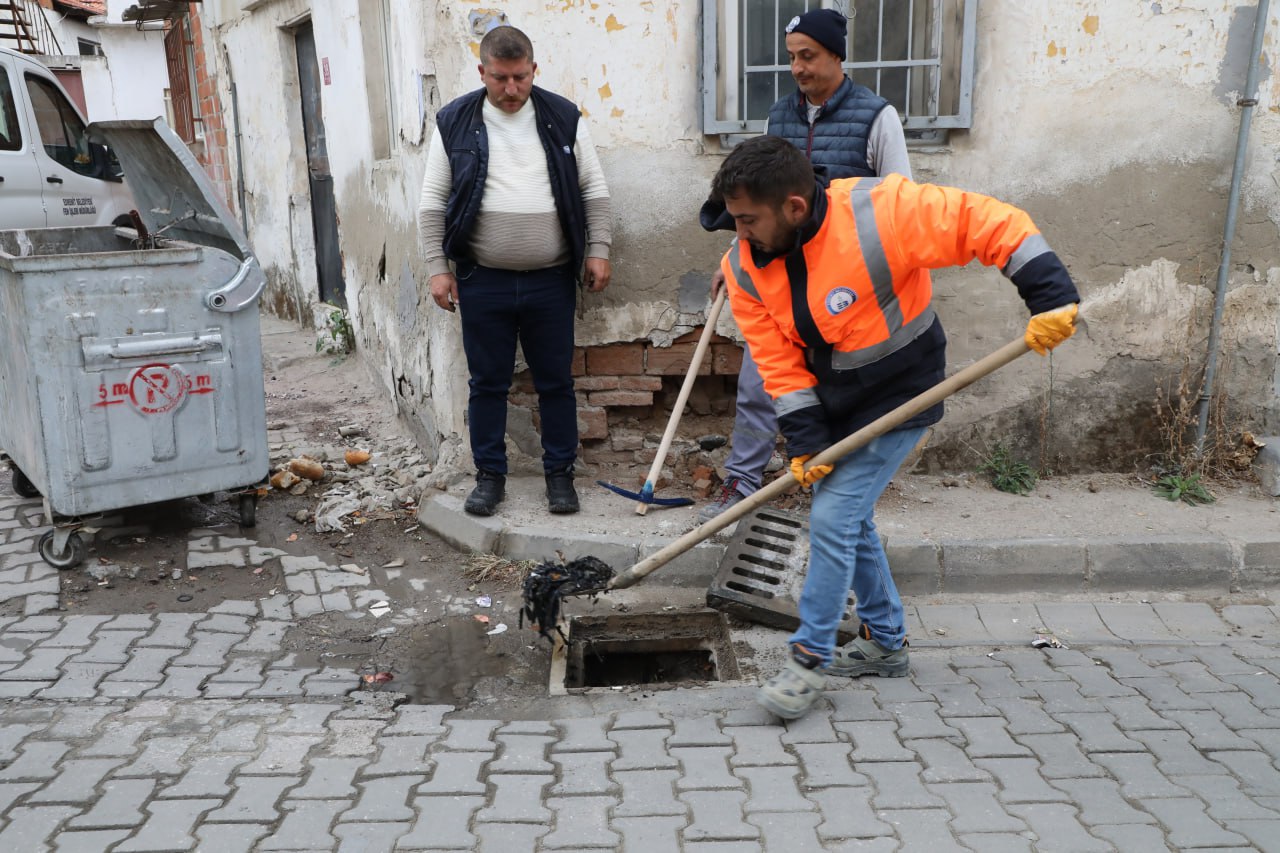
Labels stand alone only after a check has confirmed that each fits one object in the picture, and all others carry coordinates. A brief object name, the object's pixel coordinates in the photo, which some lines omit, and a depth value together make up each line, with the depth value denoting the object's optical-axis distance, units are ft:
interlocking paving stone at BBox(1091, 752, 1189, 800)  9.35
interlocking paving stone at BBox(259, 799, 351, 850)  8.83
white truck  26.73
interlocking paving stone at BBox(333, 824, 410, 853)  8.79
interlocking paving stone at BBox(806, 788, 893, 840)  8.91
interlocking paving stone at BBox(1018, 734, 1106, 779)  9.70
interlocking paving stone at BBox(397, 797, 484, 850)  8.83
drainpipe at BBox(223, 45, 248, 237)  33.12
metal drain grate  12.91
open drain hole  13.11
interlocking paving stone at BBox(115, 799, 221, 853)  8.82
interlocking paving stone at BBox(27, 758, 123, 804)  9.45
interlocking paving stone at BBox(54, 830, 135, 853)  8.78
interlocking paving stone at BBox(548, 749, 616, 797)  9.61
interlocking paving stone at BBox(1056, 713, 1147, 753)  10.10
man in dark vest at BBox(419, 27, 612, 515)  14.21
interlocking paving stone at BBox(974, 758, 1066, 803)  9.30
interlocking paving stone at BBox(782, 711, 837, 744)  10.43
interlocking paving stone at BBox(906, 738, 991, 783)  9.68
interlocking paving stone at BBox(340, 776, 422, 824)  9.20
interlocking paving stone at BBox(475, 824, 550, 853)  8.79
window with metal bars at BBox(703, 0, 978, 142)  15.30
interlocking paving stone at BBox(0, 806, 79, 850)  8.82
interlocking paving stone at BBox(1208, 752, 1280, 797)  9.36
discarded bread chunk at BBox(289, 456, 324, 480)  17.88
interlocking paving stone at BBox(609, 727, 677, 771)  10.03
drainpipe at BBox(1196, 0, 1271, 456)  14.88
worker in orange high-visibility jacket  9.50
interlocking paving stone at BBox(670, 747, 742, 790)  9.67
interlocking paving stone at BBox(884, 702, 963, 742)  10.44
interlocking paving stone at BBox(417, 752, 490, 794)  9.61
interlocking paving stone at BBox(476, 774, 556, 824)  9.21
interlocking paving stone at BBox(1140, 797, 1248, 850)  8.63
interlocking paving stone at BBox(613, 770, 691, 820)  9.28
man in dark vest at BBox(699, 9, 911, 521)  13.11
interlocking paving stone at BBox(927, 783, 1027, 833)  8.92
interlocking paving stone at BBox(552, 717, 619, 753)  10.35
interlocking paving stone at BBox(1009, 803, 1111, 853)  8.63
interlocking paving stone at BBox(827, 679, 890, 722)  10.84
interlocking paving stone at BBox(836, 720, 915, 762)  10.08
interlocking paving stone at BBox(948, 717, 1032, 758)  10.06
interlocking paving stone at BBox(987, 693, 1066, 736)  10.47
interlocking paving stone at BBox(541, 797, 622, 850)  8.84
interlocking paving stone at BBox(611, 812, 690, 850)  8.81
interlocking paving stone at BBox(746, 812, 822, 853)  8.77
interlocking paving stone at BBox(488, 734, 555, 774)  9.95
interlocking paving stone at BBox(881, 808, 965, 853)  8.71
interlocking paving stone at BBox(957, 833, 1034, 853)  8.63
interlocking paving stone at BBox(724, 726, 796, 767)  10.05
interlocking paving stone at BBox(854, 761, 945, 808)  9.30
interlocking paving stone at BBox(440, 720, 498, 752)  10.34
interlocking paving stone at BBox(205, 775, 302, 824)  9.19
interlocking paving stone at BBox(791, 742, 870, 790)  9.66
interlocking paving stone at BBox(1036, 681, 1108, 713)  10.83
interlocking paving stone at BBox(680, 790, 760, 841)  8.91
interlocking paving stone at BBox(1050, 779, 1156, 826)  8.96
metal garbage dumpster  13.91
